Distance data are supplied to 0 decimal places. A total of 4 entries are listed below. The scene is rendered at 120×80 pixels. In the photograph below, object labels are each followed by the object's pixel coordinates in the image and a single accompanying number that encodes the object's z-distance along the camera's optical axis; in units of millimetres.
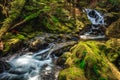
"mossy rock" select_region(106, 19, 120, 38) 9190
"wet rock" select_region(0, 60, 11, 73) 6167
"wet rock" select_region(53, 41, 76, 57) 7231
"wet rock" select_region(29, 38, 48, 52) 7626
